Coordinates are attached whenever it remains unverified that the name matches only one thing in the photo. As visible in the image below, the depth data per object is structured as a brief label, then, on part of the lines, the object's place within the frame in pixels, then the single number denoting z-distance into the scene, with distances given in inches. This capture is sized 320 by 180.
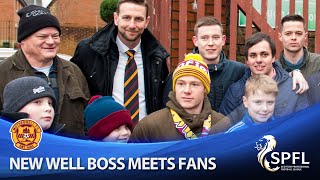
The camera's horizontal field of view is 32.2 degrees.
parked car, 184.2
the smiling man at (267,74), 112.4
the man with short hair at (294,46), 153.5
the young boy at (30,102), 112.1
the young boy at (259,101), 111.0
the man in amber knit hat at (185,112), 114.3
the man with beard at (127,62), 149.3
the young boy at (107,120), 116.6
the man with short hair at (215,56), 145.4
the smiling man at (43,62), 132.0
